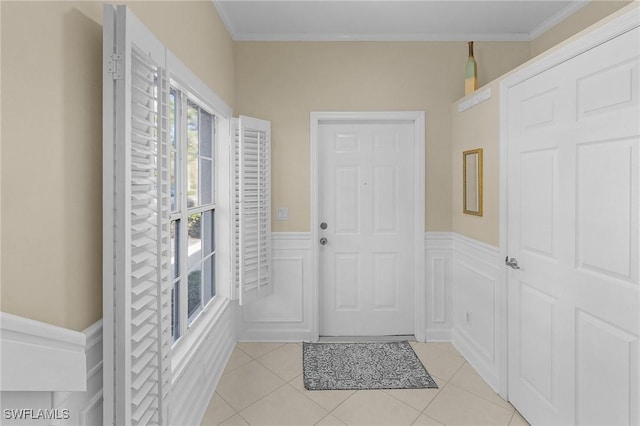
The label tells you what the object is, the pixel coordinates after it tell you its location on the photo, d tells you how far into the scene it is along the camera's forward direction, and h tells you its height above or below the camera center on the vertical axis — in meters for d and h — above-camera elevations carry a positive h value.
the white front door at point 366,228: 3.27 -0.15
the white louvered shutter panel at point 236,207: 2.79 +0.04
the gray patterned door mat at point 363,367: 2.50 -1.21
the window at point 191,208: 1.93 +0.02
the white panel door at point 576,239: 1.45 -0.13
